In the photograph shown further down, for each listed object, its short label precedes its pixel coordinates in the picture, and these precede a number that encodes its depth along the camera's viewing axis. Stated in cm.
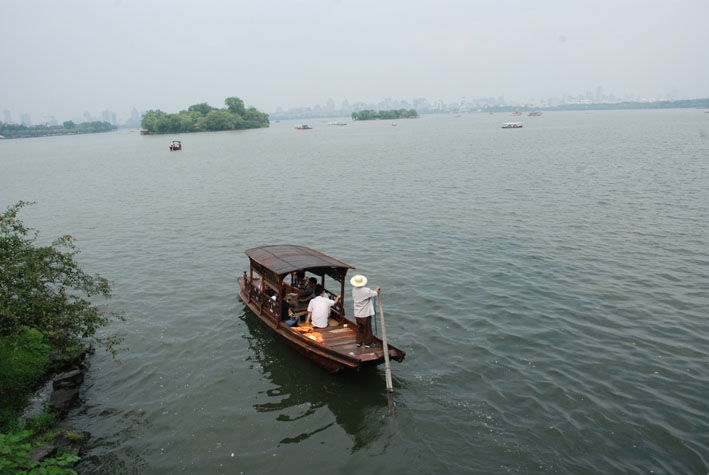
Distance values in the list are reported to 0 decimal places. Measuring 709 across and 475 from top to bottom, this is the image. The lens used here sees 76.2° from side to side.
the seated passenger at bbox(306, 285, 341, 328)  1453
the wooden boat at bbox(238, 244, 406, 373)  1284
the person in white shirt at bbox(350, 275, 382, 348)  1270
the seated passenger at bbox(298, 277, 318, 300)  1611
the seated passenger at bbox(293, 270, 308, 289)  1634
